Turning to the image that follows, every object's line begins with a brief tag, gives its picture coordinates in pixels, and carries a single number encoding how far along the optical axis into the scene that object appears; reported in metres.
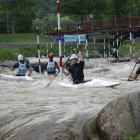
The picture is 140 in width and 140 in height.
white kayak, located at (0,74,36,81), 16.51
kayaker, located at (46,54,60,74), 18.64
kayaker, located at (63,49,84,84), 13.02
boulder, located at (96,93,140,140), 5.55
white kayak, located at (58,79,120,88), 11.86
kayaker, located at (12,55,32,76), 17.72
